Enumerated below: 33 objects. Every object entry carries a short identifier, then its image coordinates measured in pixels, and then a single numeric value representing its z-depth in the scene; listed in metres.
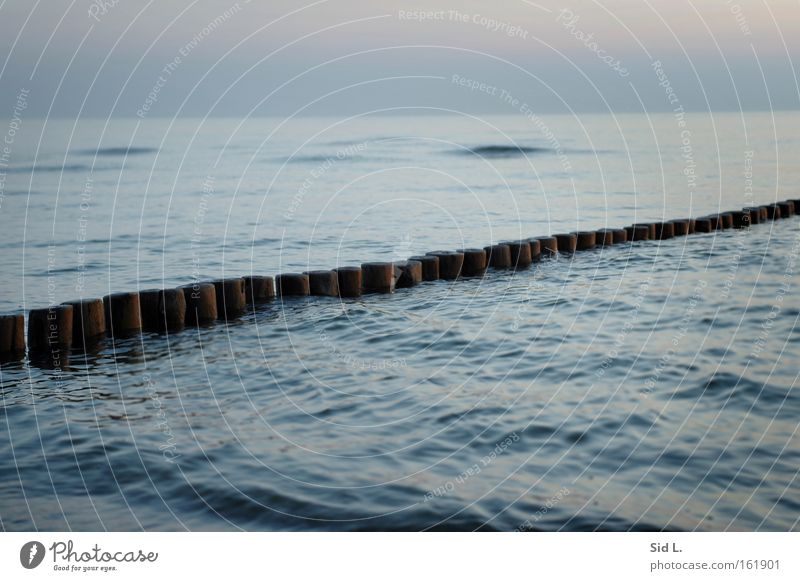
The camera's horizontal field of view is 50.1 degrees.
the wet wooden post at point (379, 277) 14.10
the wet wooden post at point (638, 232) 19.02
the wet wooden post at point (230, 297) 12.66
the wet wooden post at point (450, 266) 15.04
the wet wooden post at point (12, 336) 10.48
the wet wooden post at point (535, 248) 16.34
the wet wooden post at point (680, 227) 19.53
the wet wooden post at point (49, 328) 10.79
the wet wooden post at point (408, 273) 14.48
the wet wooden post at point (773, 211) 22.34
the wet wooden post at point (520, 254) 16.05
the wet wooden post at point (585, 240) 17.86
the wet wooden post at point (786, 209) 22.86
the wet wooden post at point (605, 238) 18.19
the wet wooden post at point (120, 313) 11.41
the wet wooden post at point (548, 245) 16.84
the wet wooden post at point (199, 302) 12.09
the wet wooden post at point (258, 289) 13.22
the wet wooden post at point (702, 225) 20.00
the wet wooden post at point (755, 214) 21.39
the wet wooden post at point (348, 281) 13.77
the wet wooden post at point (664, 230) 19.30
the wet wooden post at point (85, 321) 11.06
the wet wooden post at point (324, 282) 13.73
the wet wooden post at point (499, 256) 15.83
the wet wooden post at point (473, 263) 15.48
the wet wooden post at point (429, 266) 14.90
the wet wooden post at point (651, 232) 19.27
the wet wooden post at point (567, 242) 17.48
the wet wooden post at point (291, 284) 13.65
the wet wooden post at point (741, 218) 20.91
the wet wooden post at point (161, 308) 11.76
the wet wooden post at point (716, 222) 20.38
